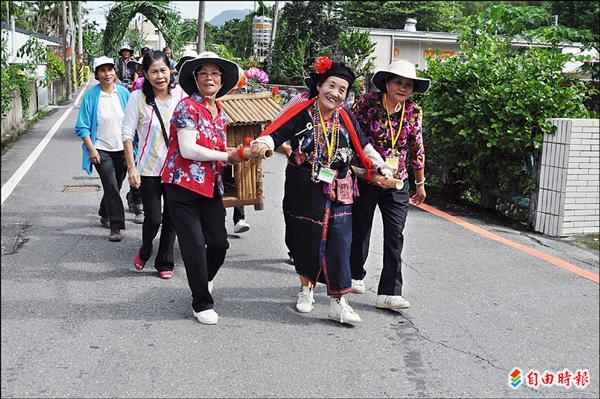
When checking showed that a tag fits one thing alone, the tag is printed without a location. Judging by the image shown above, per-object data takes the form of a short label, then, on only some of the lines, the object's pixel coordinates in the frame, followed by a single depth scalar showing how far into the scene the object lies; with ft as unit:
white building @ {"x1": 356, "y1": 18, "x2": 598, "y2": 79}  89.25
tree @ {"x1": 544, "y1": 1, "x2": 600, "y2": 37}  114.52
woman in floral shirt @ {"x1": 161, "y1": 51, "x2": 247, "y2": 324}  13.96
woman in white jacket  17.40
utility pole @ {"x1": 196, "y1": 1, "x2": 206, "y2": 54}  44.77
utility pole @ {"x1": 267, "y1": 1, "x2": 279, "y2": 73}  111.14
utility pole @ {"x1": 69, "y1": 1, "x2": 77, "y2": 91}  82.12
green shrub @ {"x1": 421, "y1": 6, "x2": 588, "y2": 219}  23.40
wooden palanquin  17.99
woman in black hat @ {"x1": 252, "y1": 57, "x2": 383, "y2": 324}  14.08
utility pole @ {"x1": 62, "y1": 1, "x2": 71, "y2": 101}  83.69
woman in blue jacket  20.95
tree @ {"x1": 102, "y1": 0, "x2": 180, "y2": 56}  39.42
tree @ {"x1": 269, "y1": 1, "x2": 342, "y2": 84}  118.21
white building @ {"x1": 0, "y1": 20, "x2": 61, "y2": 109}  65.05
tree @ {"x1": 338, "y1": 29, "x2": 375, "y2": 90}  96.02
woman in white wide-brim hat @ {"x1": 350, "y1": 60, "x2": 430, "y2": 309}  15.33
